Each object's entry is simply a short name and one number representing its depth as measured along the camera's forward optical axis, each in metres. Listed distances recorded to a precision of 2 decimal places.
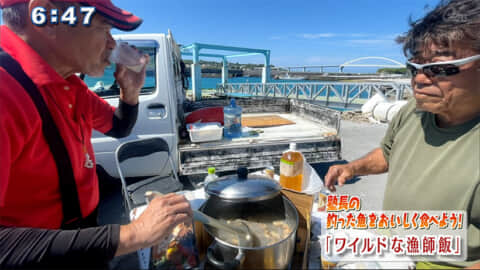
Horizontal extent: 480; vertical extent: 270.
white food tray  2.69
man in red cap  0.70
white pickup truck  2.64
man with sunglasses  1.01
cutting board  3.71
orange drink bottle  1.45
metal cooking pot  0.81
